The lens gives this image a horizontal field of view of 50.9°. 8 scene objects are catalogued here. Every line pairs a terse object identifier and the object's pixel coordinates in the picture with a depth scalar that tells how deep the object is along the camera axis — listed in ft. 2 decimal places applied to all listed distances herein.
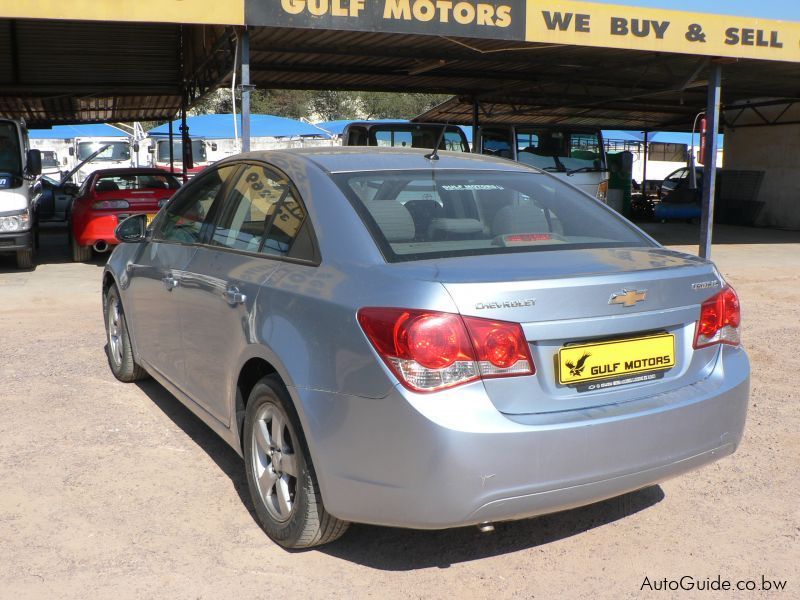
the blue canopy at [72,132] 88.89
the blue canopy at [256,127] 78.69
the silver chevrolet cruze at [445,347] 8.93
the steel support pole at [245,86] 33.22
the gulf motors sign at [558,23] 32.17
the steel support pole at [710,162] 38.47
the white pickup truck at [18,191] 35.99
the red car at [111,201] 39.58
